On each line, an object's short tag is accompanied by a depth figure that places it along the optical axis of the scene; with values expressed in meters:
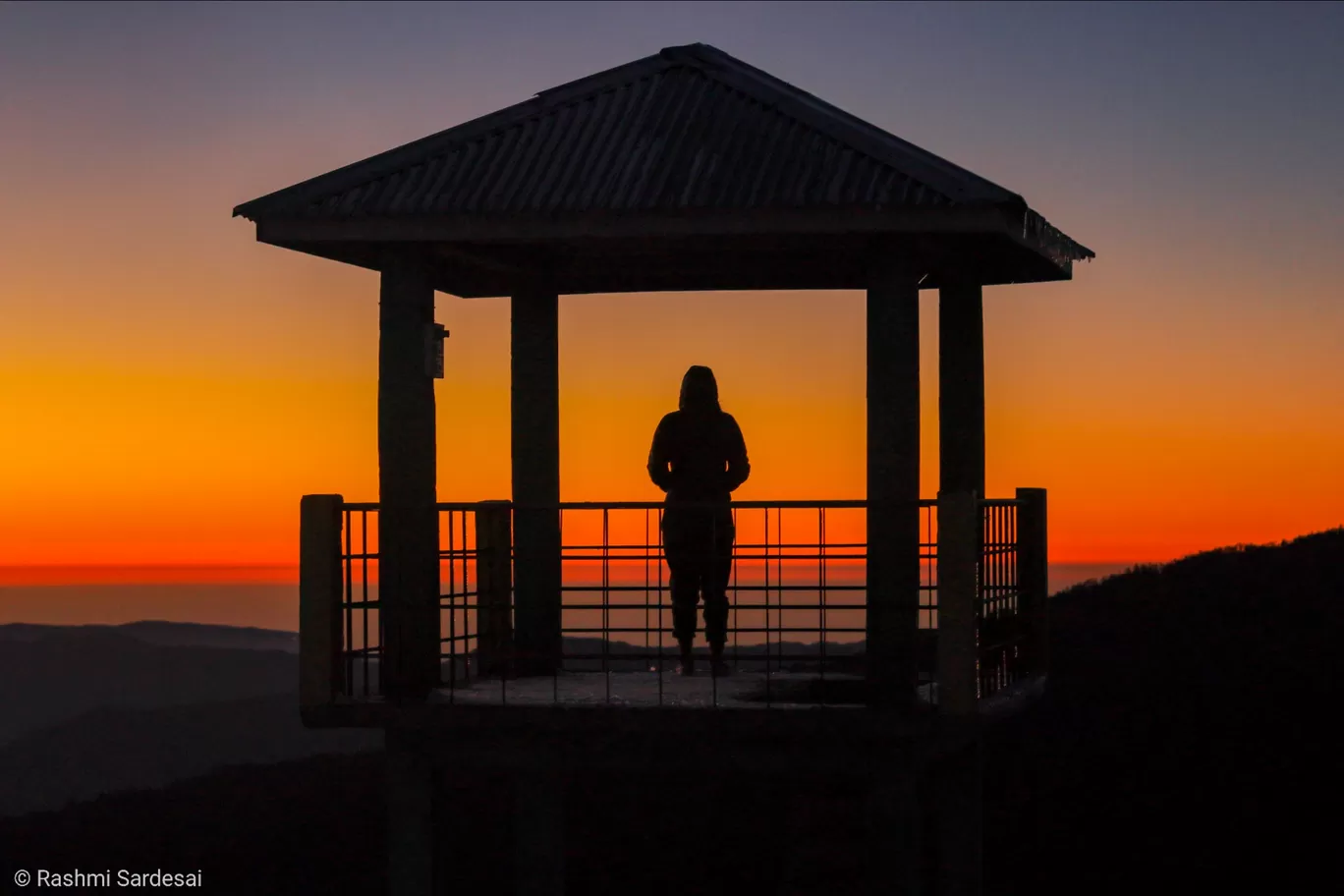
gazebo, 11.38
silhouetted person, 13.40
